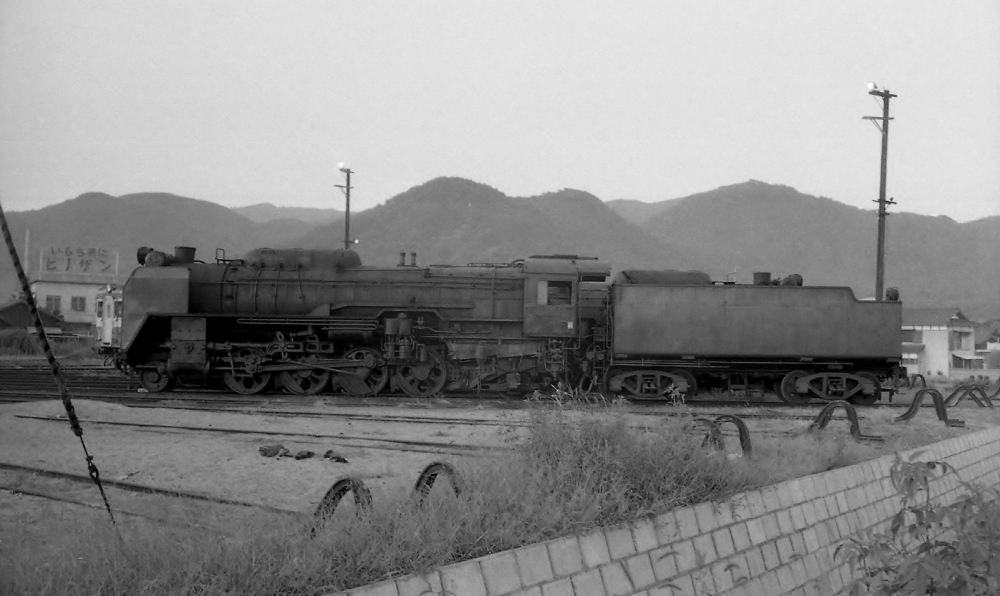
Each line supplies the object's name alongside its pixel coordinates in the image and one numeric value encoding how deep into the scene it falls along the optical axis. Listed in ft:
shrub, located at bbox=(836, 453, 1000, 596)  17.33
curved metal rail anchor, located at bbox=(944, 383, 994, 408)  58.80
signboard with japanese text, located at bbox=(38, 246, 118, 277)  199.41
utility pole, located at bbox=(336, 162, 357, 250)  130.02
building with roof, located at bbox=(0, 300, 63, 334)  156.87
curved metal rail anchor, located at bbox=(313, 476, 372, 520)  18.12
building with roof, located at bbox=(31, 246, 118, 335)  197.57
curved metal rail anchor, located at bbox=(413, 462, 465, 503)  20.27
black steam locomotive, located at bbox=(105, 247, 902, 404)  67.05
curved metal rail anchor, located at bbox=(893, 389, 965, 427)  46.01
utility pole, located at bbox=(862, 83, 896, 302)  89.25
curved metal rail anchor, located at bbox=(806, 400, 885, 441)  38.09
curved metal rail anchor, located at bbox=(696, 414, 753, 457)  28.81
